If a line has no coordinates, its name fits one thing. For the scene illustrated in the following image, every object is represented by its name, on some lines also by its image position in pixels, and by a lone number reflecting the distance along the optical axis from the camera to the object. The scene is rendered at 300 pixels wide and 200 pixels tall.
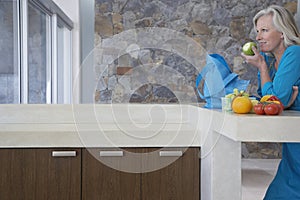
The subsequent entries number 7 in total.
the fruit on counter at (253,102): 1.74
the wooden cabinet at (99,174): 2.09
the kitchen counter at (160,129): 1.52
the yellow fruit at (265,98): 1.69
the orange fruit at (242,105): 1.69
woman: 1.78
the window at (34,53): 3.24
